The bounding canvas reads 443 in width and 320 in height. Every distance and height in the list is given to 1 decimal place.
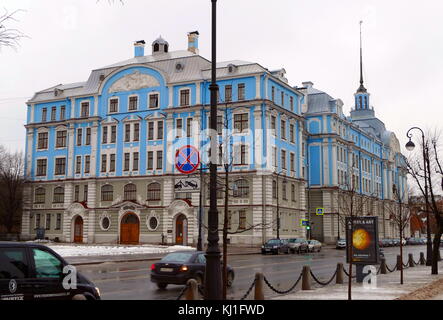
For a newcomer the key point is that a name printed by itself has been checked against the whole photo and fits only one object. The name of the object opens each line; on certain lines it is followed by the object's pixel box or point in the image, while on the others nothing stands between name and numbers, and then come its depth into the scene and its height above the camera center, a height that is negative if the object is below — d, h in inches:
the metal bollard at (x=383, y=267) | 945.3 -66.6
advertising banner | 749.9 -15.6
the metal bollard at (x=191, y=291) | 421.1 -48.1
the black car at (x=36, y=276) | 348.5 -31.4
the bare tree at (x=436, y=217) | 943.7 +17.7
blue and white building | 2154.3 +350.4
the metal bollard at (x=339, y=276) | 769.6 -66.7
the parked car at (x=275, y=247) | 1787.6 -59.2
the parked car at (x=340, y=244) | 2384.4 -66.0
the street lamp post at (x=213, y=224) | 452.1 +4.4
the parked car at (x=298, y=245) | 1927.9 -57.6
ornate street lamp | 1020.9 +5.8
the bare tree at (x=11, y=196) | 2596.0 +158.4
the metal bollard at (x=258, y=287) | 528.4 -56.5
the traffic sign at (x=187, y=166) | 1156.1 +138.7
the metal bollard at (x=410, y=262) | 1148.9 -70.3
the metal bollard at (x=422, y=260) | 1248.7 -71.9
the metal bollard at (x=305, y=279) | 678.5 -63.4
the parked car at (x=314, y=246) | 2086.6 -65.1
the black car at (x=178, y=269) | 703.7 -52.3
